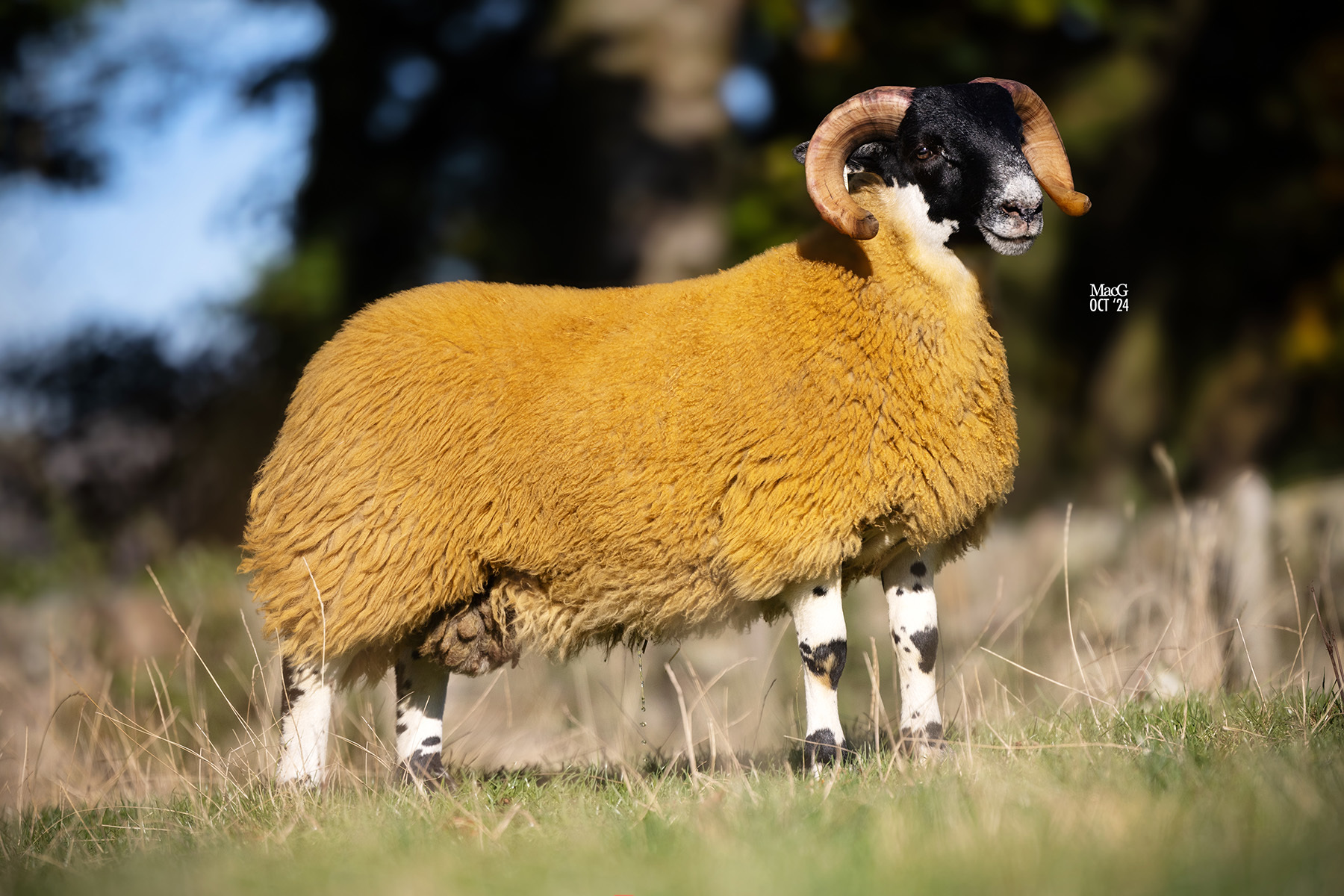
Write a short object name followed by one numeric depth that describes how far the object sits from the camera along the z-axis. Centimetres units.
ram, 783
